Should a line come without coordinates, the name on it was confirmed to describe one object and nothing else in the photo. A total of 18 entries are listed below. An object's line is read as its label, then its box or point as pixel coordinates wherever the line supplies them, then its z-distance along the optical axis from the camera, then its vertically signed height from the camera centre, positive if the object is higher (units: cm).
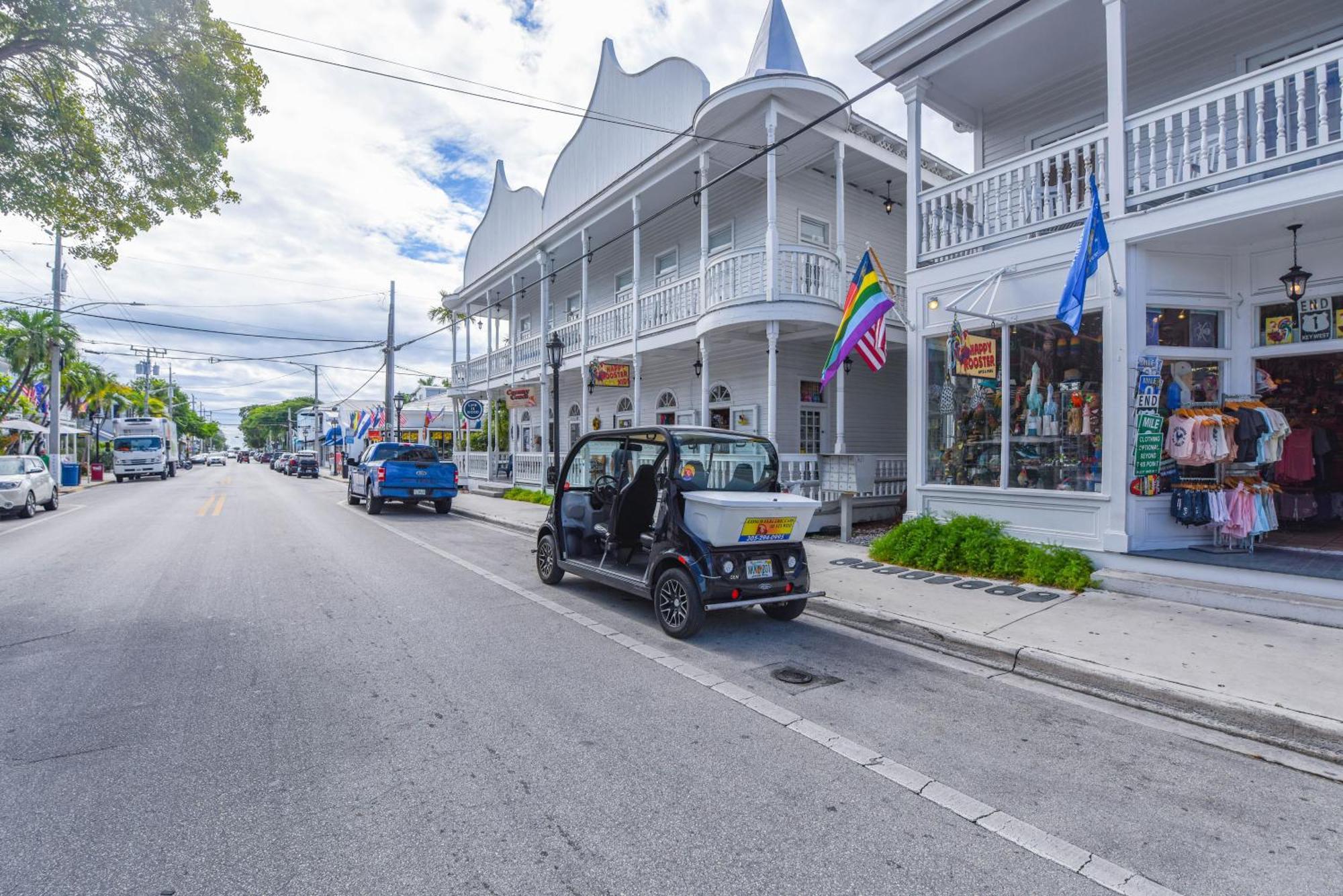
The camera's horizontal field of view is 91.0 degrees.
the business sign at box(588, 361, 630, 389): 1638 +180
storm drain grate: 493 -176
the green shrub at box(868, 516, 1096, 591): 772 -139
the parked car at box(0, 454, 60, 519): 1606 -98
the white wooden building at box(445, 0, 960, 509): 1227 +499
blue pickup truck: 1708 -81
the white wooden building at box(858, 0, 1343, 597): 718 +242
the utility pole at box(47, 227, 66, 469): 2662 +215
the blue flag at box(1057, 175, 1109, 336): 723 +197
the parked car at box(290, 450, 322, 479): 4209 -125
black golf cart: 586 -78
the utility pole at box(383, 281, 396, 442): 2844 +406
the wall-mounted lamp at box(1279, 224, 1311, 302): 743 +185
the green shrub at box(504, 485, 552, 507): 1917 -151
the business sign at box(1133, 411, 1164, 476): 764 +0
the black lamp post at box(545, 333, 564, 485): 1454 +201
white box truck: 3466 -4
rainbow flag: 959 +200
